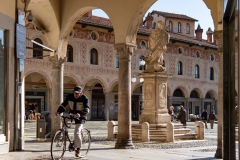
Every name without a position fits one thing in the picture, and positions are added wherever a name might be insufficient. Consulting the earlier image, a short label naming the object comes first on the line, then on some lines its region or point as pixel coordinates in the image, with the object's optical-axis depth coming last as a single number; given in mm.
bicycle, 9023
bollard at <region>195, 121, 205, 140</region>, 17609
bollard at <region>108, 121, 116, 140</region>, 16750
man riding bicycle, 9336
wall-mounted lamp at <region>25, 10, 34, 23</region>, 12191
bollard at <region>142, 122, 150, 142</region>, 15609
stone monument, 17203
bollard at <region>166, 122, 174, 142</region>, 15758
